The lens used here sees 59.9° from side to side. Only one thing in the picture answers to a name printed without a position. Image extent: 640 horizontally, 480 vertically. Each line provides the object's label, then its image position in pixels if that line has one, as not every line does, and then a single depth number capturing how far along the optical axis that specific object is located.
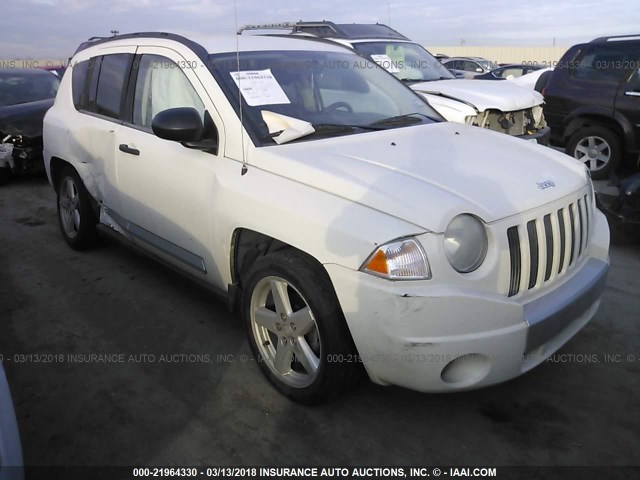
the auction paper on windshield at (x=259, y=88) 3.15
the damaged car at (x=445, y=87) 6.32
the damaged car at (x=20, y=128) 7.67
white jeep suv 2.32
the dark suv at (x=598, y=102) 7.18
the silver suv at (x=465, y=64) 20.84
